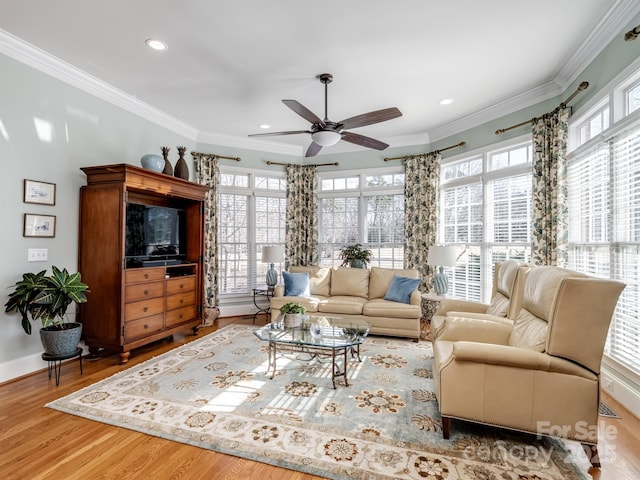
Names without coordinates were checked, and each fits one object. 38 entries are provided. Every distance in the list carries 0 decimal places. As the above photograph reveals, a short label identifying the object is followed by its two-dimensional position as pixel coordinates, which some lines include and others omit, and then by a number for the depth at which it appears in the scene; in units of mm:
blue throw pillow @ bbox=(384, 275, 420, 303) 4660
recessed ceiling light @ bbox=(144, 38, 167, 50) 2980
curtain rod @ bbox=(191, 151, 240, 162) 5469
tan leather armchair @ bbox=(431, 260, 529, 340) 2959
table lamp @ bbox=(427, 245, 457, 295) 4480
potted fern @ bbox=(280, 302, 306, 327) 3479
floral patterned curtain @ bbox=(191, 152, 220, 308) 5422
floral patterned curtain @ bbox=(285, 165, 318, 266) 6023
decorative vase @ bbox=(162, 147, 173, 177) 4316
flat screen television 3854
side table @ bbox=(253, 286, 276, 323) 5457
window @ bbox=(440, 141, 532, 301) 4219
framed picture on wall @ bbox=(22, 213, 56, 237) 3201
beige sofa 4402
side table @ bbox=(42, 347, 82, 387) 3004
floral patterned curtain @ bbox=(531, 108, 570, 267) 3478
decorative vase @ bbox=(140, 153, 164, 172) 4025
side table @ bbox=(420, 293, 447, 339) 4963
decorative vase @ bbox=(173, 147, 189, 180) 4559
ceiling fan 3137
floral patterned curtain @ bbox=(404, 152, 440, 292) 5270
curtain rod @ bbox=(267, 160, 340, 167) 6016
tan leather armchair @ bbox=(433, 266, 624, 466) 1857
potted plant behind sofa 5582
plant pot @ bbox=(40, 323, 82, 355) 3016
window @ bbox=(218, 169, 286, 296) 5797
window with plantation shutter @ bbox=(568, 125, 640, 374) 2539
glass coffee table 2984
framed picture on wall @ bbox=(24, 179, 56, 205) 3197
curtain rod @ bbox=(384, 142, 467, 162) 4906
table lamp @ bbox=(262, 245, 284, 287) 5262
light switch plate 3235
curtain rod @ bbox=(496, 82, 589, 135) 3105
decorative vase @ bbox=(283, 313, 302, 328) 3477
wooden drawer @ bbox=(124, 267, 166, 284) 3586
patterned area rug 1910
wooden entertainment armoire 3508
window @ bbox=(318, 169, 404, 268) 5824
